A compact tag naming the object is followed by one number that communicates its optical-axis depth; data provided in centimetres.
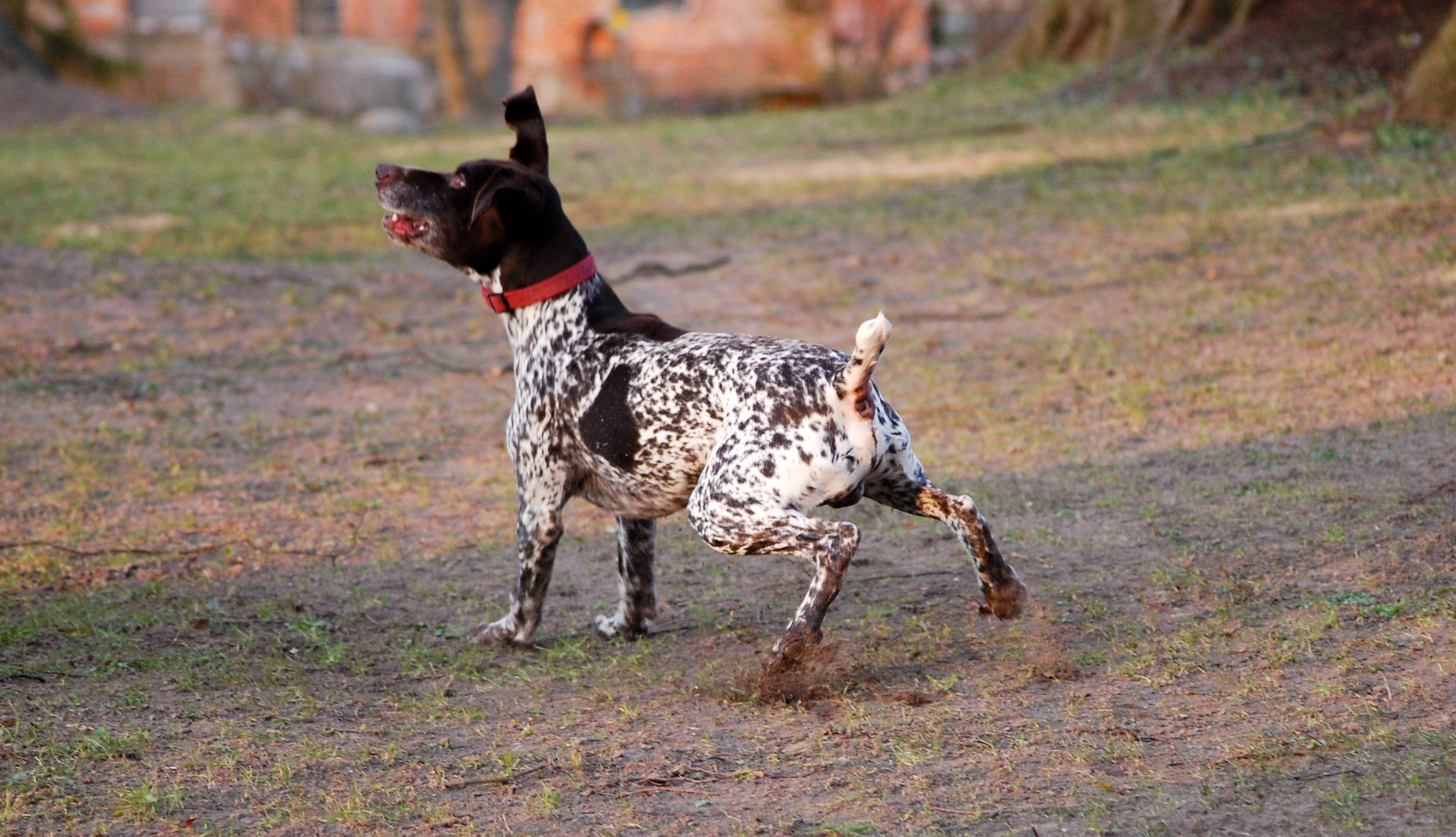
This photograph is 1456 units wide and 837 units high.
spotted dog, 931
